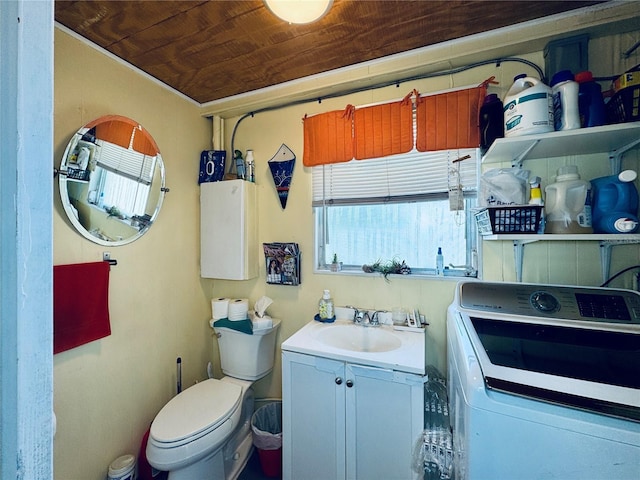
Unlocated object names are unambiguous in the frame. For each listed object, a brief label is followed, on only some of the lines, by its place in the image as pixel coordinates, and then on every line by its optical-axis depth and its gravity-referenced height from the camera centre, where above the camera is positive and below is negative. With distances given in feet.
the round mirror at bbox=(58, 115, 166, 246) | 4.29 +1.15
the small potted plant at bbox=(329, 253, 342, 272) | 5.82 -0.49
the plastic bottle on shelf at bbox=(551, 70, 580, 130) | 3.37 +1.77
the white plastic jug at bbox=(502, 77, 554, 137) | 3.40 +1.68
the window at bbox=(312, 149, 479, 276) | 5.03 +0.66
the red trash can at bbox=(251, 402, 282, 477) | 5.11 -3.98
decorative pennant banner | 6.11 +1.69
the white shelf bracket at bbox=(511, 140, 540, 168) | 3.80 +1.35
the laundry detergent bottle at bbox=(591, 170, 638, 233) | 3.17 +0.44
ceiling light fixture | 3.58 +3.22
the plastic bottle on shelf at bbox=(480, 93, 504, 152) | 4.11 +1.90
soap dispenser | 5.46 -1.34
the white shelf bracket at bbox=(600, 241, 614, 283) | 4.00 -0.29
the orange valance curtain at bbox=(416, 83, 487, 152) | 4.64 +2.21
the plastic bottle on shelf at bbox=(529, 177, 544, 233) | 3.53 +0.57
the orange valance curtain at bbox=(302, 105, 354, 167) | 5.58 +2.26
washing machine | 2.00 -1.25
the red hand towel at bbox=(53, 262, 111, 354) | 4.02 -0.93
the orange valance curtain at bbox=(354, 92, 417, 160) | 5.14 +2.25
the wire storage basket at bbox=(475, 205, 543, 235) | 3.52 +0.30
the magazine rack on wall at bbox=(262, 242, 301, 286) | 6.04 -0.45
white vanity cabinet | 3.71 -2.65
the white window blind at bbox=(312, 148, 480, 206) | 4.95 +1.32
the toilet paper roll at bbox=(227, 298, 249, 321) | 5.92 -1.49
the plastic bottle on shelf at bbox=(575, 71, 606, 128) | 3.36 +1.76
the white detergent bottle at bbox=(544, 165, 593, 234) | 3.51 +0.49
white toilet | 4.11 -2.96
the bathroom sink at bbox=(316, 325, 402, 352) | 4.98 -1.81
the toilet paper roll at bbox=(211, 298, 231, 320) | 6.11 -1.49
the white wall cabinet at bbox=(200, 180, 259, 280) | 6.00 +0.32
